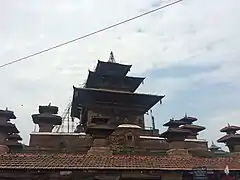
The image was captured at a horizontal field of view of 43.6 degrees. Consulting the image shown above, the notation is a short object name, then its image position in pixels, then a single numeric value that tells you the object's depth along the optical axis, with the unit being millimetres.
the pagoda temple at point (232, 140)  16875
